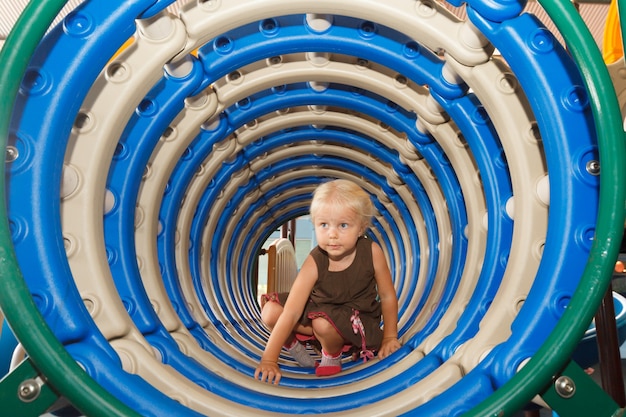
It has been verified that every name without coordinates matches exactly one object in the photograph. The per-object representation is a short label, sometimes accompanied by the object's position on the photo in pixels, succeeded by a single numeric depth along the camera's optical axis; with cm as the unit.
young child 196
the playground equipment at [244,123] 88
